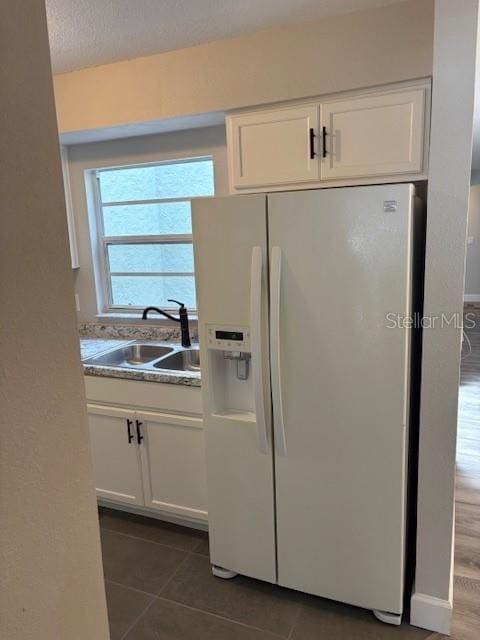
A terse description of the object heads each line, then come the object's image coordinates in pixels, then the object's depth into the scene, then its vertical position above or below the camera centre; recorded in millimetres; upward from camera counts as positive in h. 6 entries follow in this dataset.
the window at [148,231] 2928 +123
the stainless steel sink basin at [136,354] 2781 -630
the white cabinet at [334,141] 1736 +405
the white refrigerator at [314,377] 1657 -513
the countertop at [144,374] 2227 -614
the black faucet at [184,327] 2740 -458
